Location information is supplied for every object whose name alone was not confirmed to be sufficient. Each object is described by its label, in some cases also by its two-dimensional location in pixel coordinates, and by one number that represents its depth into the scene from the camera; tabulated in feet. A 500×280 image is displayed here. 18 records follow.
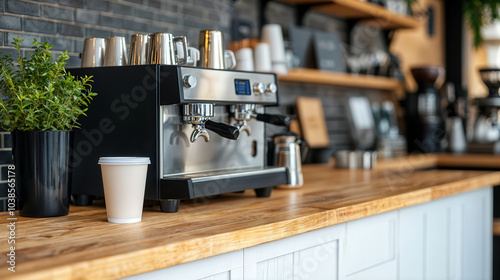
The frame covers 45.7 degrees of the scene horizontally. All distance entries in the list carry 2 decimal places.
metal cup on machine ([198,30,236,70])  5.24
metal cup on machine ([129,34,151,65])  4.86
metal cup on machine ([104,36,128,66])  4.96
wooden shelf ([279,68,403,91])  9.43
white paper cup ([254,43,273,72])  8.01
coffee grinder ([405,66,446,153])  12.19
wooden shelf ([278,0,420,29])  10.33
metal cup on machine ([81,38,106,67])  5.06
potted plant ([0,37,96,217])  4.27
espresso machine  4.53
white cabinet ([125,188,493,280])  4.03
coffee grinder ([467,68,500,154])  11.94
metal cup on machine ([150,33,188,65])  4.76
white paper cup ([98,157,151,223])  4.12
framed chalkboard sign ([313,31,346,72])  10.45
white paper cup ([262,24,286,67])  8.74
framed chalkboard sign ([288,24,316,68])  10.03
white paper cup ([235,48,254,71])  6.91
